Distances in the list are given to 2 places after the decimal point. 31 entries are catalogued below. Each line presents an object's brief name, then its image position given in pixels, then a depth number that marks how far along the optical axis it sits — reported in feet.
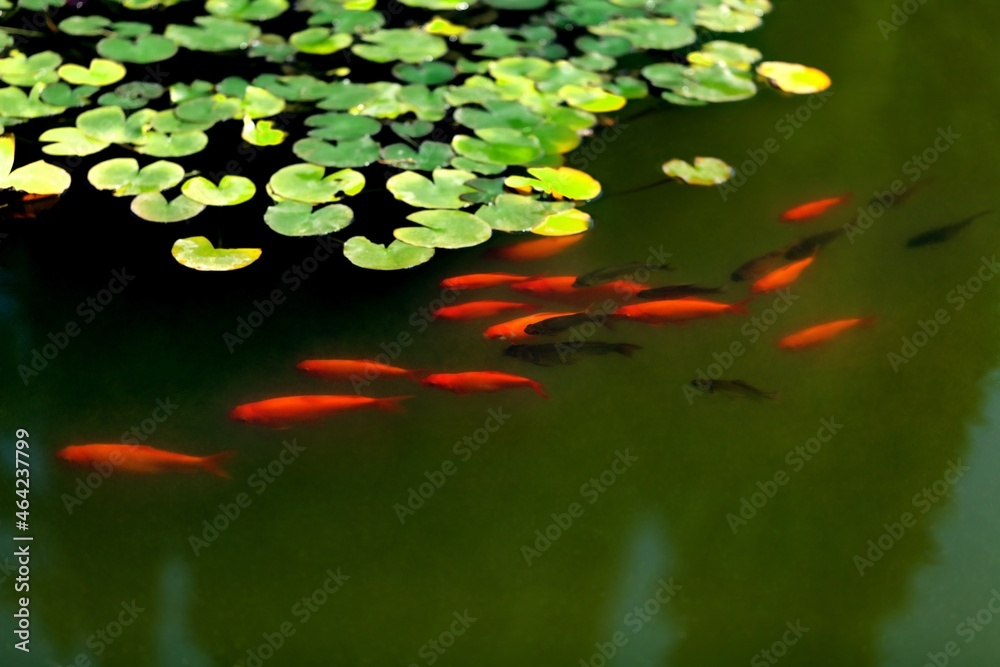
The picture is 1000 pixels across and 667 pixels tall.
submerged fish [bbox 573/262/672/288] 14.14
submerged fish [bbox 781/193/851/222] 15.60
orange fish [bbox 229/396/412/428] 12.05
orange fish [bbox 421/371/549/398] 12.67
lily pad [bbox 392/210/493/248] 14.07
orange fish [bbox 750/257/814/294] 14.25
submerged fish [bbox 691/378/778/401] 12.87
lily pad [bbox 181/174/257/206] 14.61
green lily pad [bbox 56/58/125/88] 17.19
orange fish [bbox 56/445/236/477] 11.52
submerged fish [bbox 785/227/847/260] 14.85
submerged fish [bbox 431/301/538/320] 13.57
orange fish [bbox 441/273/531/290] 13.97
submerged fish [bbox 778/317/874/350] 13.43
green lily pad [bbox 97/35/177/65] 17.89
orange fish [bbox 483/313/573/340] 13.25
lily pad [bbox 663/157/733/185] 16.29
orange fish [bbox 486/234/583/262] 14.52
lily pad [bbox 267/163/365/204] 14.75
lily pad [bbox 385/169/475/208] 14.73
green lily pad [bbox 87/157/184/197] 14.88
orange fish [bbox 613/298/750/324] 13.69
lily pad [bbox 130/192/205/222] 14.42
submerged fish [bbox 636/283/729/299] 13.96
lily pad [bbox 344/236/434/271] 13.73
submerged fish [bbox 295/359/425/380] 12.71
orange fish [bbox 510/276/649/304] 13.94
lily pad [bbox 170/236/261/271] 13.69
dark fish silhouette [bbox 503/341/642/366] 13.21
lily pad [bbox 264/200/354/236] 14.24
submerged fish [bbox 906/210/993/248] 15.28
